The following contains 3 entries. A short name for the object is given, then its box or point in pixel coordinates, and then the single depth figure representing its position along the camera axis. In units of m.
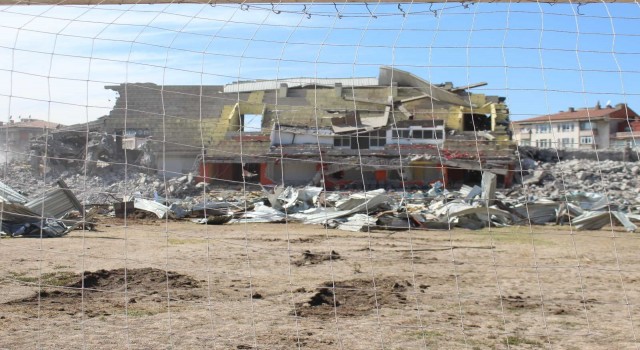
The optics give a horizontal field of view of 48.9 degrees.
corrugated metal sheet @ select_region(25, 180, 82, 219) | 14.21
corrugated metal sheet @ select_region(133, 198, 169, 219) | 18.32
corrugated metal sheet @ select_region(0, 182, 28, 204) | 13.39
